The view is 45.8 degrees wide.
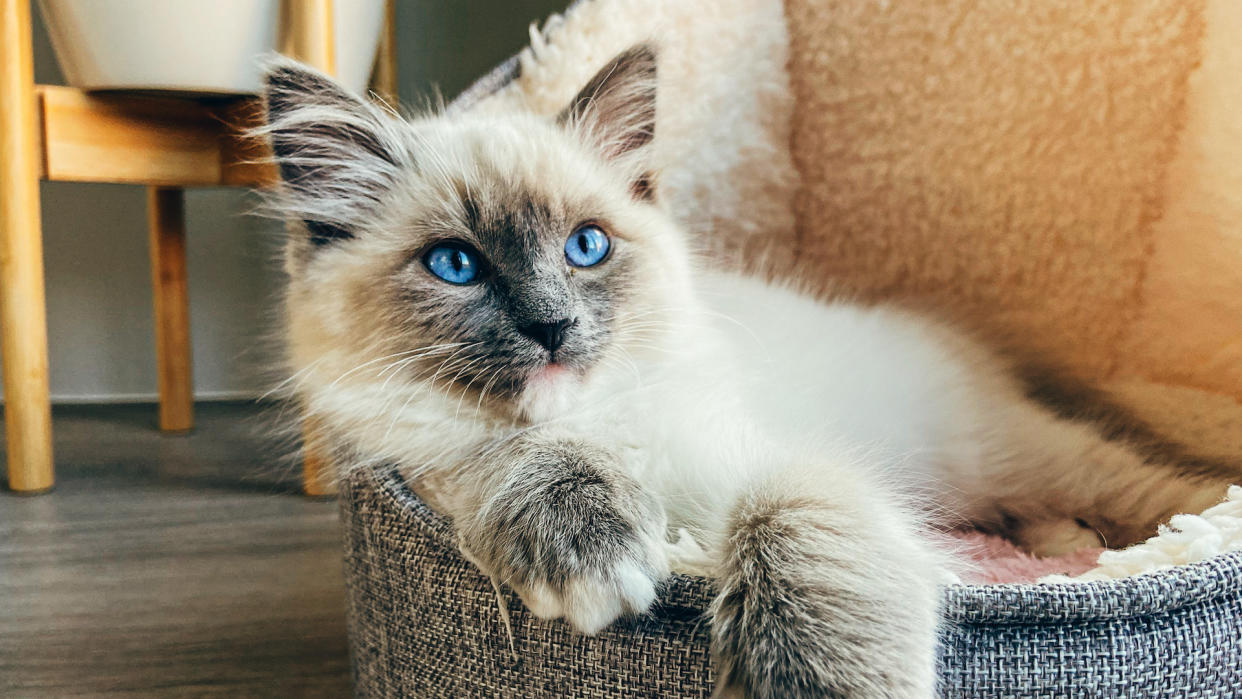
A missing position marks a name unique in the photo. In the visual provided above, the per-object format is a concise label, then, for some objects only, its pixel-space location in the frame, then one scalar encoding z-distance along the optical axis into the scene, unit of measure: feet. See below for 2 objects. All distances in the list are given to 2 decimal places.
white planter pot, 1.79
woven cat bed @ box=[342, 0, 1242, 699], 1.02
